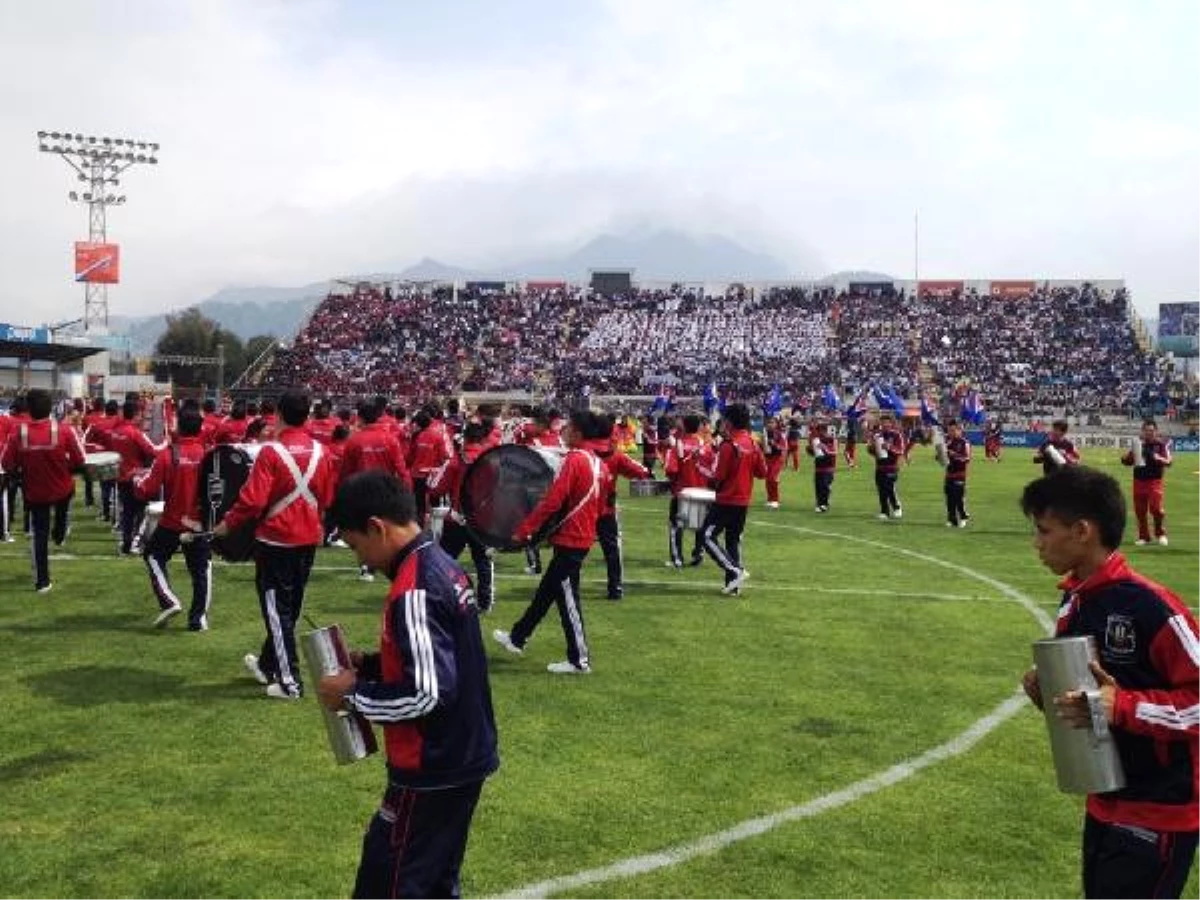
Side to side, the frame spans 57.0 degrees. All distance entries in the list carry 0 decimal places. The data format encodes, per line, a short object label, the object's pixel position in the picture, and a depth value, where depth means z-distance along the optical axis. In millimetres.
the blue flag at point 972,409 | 47562
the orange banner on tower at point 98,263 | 59812
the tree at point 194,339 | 94750
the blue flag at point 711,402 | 41312
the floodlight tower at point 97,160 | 58938
